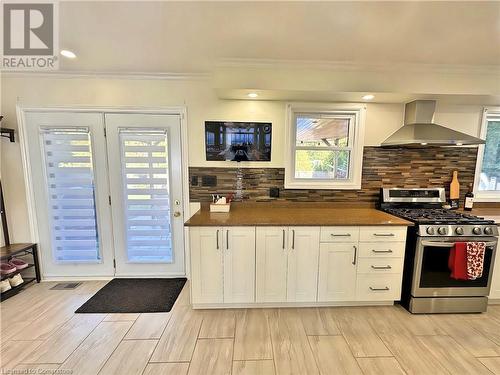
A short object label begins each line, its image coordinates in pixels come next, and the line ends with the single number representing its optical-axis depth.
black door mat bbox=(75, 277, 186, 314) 2.35
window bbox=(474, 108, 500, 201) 2.86
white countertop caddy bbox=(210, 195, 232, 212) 2.60
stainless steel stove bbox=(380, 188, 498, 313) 2.21
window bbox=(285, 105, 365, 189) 2.80
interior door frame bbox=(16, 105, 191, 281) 2.64
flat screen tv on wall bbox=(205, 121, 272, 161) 2.73
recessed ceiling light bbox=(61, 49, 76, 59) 2.11
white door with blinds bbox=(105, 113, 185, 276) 2.73
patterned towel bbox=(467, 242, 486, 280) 2.17
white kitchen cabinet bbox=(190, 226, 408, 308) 2.25
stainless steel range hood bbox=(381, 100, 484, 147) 2.41
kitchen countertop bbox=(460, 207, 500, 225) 2.49
